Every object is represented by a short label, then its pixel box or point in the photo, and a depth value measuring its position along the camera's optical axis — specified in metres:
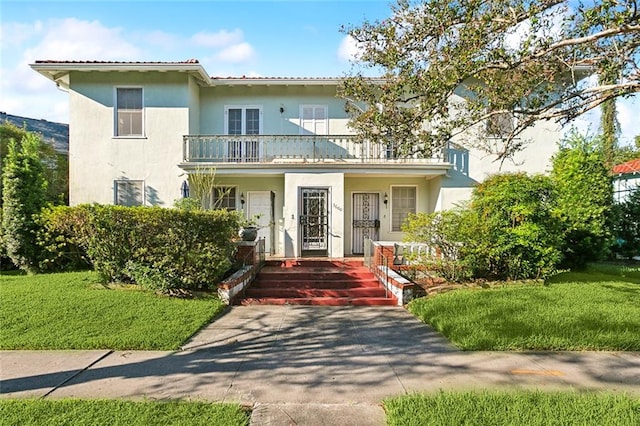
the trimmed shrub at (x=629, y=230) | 13.64
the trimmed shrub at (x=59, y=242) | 10.05
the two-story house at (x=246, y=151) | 12.60
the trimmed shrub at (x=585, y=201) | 11.23
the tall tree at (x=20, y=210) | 10.49
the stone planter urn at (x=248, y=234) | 10.59
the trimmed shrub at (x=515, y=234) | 8.98
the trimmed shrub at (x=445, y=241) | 9.16
